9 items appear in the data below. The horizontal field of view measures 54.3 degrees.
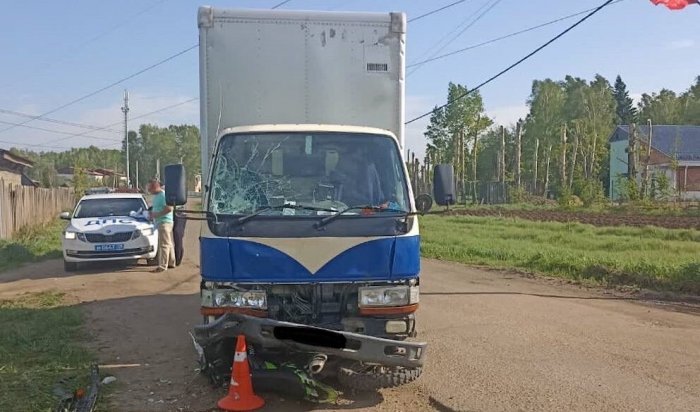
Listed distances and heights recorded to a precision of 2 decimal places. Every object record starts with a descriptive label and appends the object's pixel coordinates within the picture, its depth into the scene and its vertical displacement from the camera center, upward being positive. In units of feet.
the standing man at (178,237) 46.14 -2.97
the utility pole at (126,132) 189.53 +18.32
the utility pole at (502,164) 169.68 +7.32
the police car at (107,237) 45.50 -2.89
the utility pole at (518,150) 155.43 +9.94
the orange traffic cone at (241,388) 17.16 -4.92
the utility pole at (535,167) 173.02 +6.78
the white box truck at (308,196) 17.66 -0.05
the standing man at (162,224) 43.93 -1.91
